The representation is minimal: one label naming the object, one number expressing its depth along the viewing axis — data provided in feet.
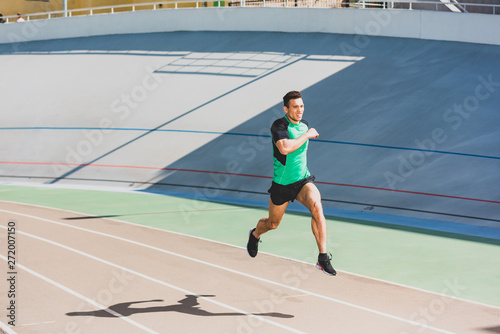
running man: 43.89
